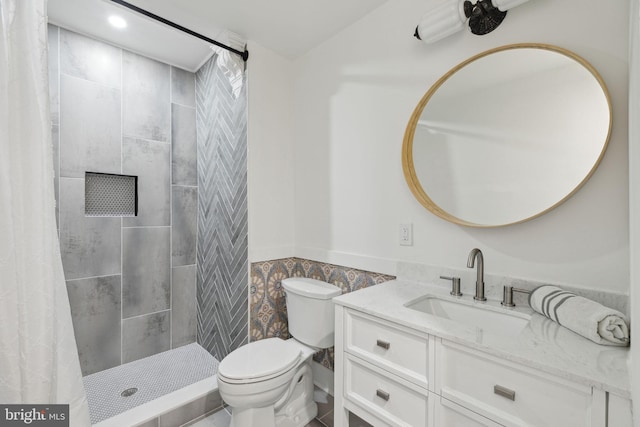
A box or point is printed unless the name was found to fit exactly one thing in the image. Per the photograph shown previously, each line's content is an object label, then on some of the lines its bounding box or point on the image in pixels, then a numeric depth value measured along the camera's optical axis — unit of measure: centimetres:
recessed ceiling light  189
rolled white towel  80
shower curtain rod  153
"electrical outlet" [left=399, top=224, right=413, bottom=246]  152
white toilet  135
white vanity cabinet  74
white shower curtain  86
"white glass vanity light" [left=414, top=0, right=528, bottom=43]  119
